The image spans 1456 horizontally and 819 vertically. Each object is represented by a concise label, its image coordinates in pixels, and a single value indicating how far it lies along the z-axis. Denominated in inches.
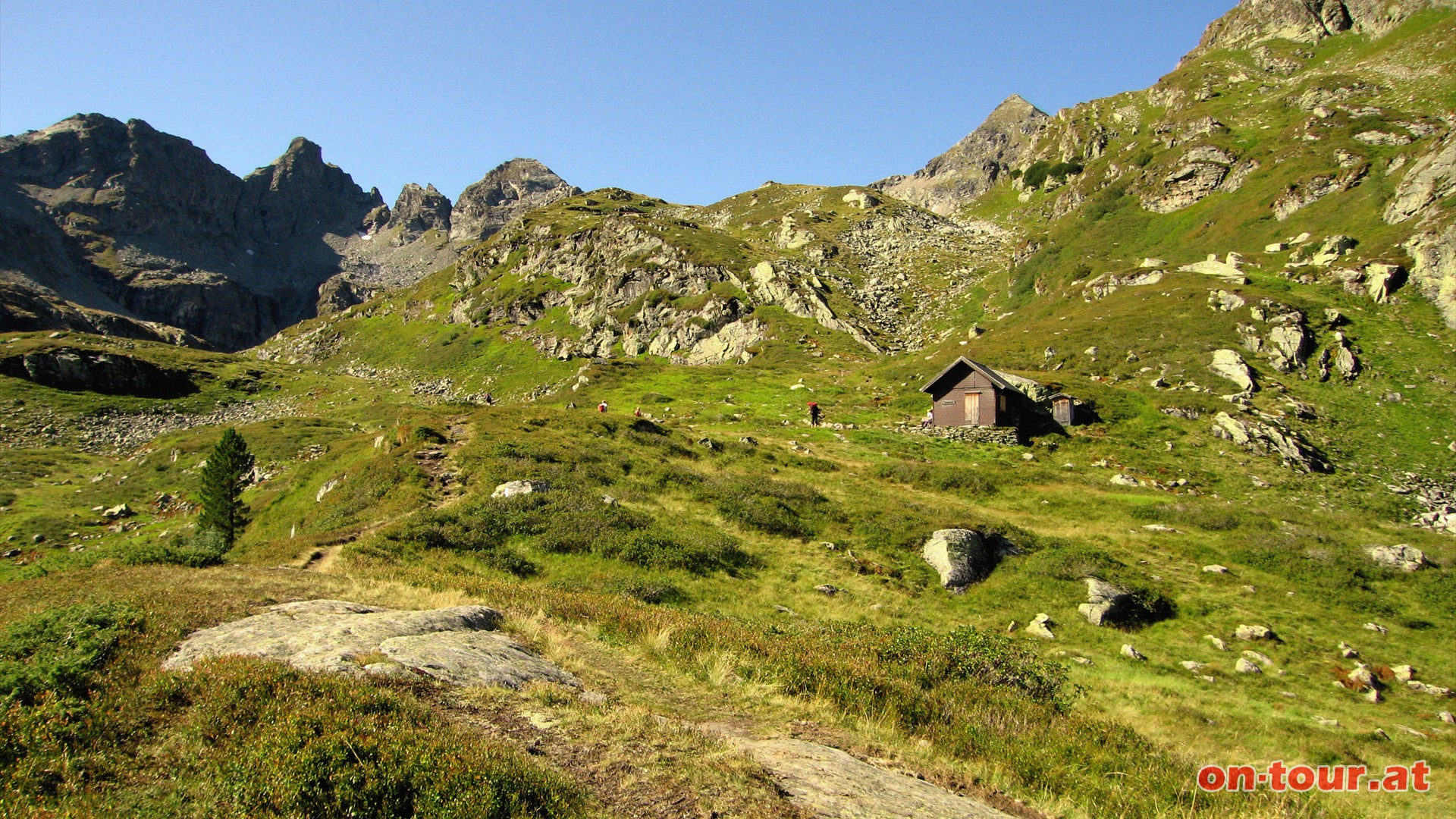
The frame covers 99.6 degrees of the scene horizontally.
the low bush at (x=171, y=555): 690.8
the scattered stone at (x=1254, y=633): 731.4
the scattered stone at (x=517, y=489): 1034.1
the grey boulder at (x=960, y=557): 893.2
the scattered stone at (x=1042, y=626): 741.9
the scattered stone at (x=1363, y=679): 639.8
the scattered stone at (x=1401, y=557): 884.6
